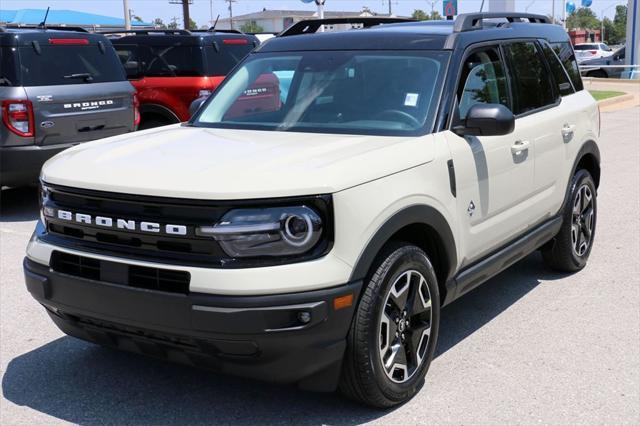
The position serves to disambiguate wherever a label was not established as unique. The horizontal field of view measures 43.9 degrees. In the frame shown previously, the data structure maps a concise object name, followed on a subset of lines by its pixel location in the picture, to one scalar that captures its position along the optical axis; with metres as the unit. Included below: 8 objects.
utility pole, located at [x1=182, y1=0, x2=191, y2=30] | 50.28
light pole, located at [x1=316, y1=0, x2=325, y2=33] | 17.59
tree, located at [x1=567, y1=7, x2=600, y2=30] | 144.75
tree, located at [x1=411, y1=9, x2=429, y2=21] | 124.93
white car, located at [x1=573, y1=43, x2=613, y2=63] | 45.69
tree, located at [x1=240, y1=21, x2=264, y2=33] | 118.31
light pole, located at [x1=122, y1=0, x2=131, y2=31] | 35.19
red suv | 10.85
